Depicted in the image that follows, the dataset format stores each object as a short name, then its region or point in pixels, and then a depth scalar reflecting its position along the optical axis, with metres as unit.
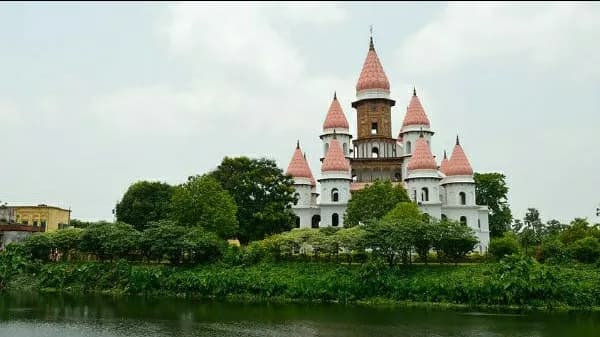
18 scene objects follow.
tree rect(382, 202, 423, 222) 35.84
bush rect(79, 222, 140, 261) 38.38
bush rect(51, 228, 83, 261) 40.62
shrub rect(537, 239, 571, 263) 33.10
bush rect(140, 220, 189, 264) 36.88
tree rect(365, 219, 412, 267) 32.81
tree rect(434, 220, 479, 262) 34.06
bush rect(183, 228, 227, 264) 36.81
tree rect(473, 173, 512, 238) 56.16
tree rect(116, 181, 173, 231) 48.78
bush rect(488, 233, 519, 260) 34.12
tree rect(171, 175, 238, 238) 39.79
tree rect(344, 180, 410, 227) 40.25
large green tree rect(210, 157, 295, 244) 44.47
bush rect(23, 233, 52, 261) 41.38
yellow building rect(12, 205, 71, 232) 57.91
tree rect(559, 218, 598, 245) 36.81
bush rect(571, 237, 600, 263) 32.78
